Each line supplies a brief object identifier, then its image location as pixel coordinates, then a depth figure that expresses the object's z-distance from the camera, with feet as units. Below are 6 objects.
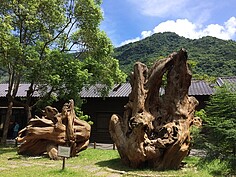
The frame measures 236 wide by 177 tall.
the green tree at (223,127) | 12.56
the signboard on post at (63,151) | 19.77
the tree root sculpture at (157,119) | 20.02
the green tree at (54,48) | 33.13
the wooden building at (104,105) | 48.74
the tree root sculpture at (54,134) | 27.18
